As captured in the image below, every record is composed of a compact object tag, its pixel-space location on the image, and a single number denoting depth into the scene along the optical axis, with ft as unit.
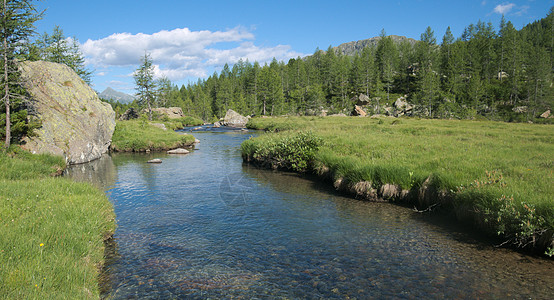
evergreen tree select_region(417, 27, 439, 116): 292.20
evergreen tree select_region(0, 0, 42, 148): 69.51
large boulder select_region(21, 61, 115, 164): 87.10
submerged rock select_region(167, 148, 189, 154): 120.37
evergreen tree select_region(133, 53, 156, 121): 264.11
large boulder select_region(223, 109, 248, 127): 329.01
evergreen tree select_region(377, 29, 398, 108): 380.11
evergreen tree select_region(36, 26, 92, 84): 177.78
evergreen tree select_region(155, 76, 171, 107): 402.97
